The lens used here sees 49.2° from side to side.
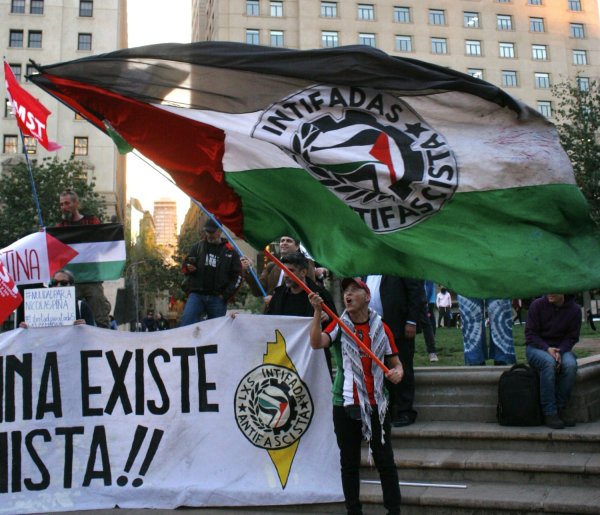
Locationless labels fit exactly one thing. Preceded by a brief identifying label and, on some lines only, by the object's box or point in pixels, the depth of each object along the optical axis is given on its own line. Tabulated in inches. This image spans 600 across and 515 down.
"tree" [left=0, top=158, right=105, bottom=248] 1322.6
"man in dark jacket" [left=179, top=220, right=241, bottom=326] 307.4
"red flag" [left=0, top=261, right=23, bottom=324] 242.7
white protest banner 223.0
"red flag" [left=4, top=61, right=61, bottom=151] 275.7
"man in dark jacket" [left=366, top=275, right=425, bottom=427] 259.6
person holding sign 269.7
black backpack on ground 240.8
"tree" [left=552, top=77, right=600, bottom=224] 990.4
